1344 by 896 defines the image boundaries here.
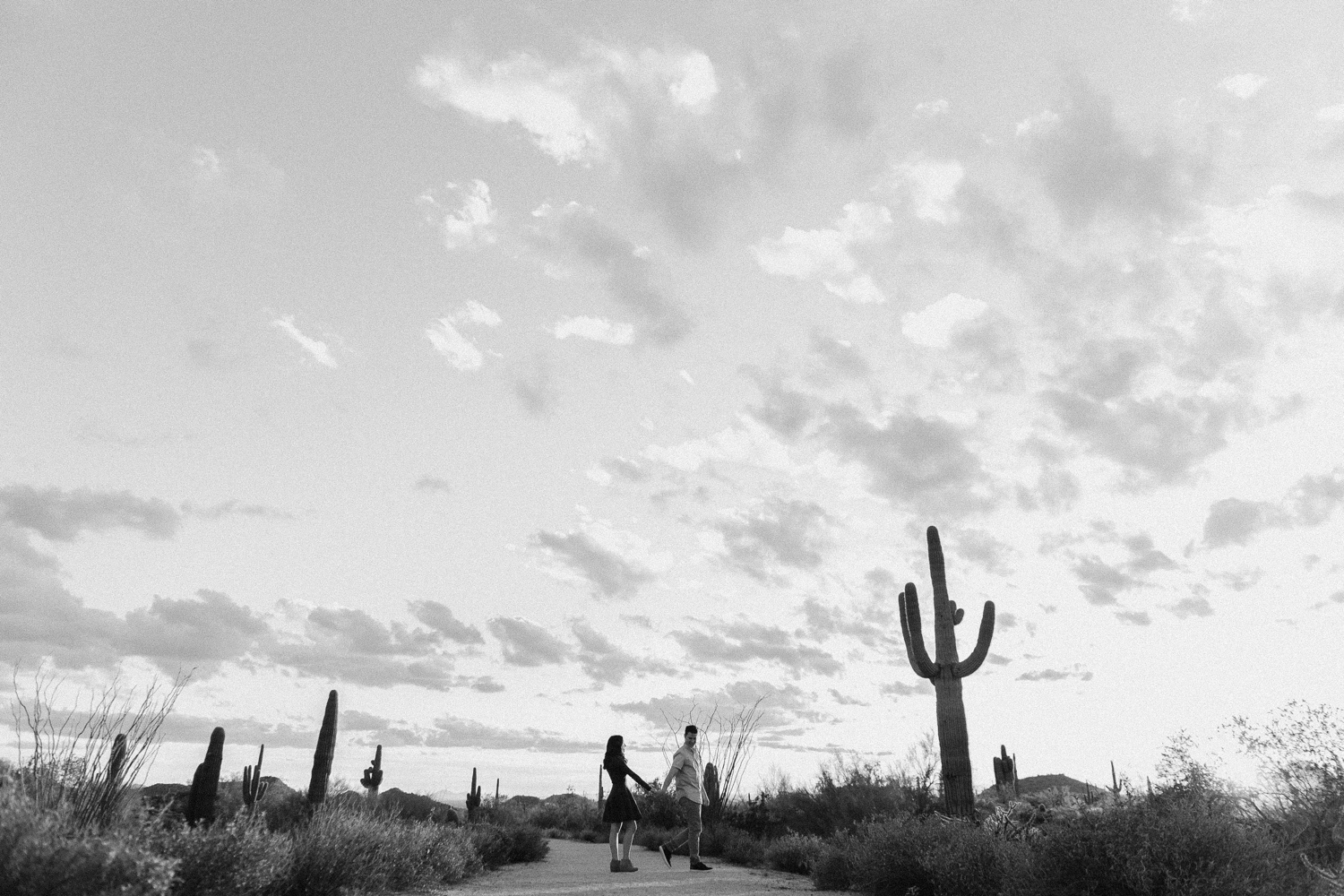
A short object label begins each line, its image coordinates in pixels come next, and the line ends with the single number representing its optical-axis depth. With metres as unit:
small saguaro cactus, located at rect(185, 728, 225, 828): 16.81
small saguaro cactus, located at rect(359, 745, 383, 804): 29.42
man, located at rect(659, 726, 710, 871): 13.52
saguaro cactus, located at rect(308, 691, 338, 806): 18.67
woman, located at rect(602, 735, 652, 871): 13.03
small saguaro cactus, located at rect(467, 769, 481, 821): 28.12
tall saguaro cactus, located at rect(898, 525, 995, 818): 16.56
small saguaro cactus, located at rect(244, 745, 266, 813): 26.79
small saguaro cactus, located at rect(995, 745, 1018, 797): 27.03
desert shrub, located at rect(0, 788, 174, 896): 6.14
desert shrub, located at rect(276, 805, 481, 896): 9.62
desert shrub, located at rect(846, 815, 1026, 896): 10.13
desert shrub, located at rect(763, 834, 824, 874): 15.80
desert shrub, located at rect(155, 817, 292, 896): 7.43
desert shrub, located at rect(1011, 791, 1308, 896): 8.22
